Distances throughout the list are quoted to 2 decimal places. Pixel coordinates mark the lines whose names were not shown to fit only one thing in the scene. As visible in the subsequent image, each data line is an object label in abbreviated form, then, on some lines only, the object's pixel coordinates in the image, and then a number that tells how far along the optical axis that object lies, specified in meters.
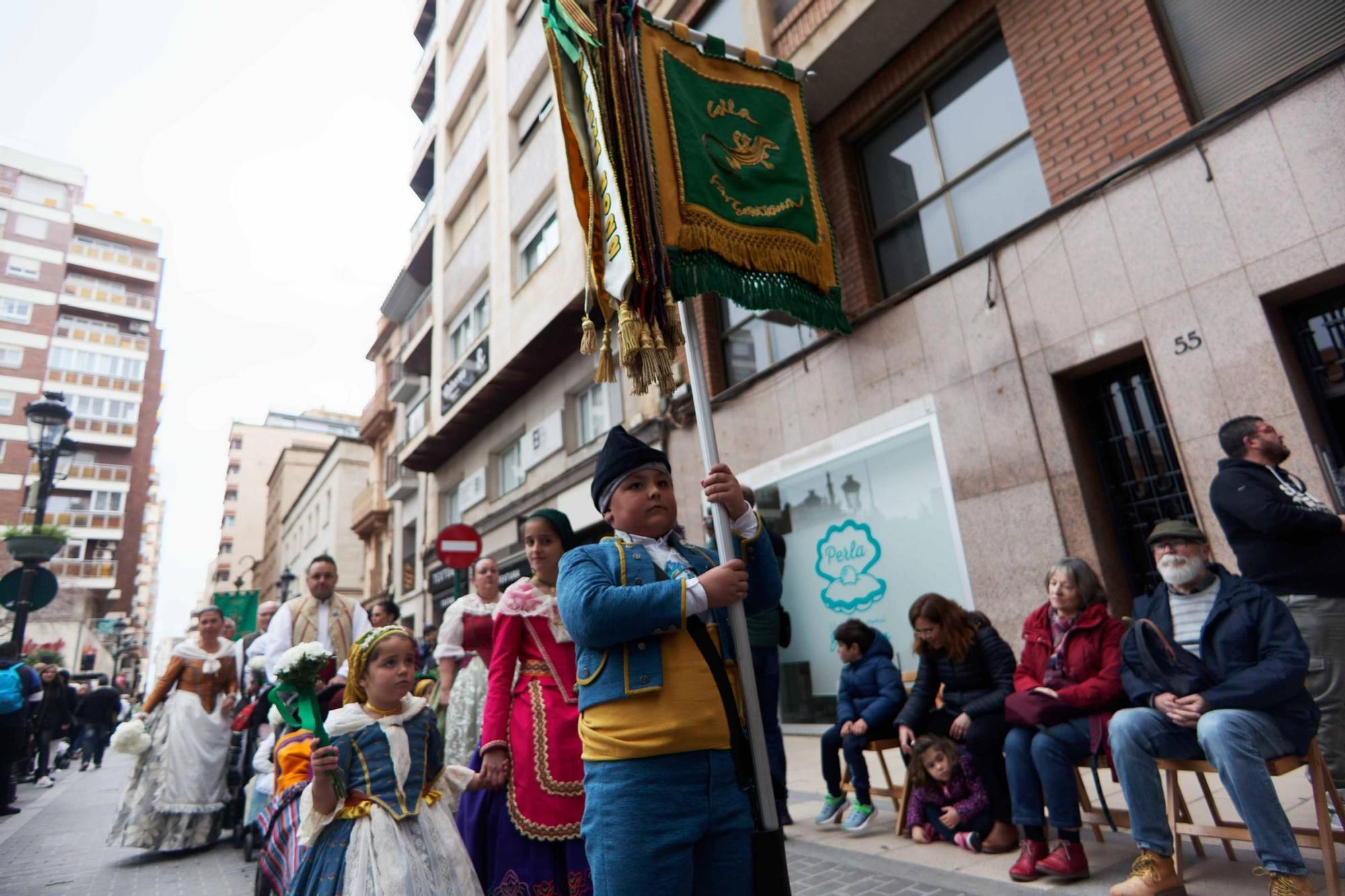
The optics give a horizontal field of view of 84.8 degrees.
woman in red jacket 3.77
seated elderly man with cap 3.11
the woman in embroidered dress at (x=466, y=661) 4.63
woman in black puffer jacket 4.44
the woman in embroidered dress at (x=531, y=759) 3.12
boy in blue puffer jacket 5.23
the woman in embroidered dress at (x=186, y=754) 6.29
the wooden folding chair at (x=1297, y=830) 3.10
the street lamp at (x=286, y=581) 19.93
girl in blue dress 2.88
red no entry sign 10.12
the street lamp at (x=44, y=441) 9.73
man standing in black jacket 3.77
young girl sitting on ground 4.43
